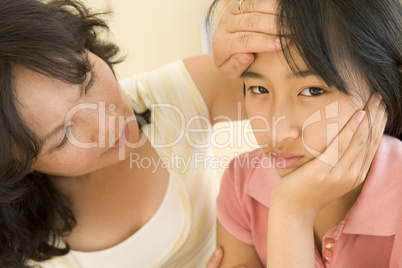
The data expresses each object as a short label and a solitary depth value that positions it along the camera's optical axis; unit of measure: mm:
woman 941
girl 836
